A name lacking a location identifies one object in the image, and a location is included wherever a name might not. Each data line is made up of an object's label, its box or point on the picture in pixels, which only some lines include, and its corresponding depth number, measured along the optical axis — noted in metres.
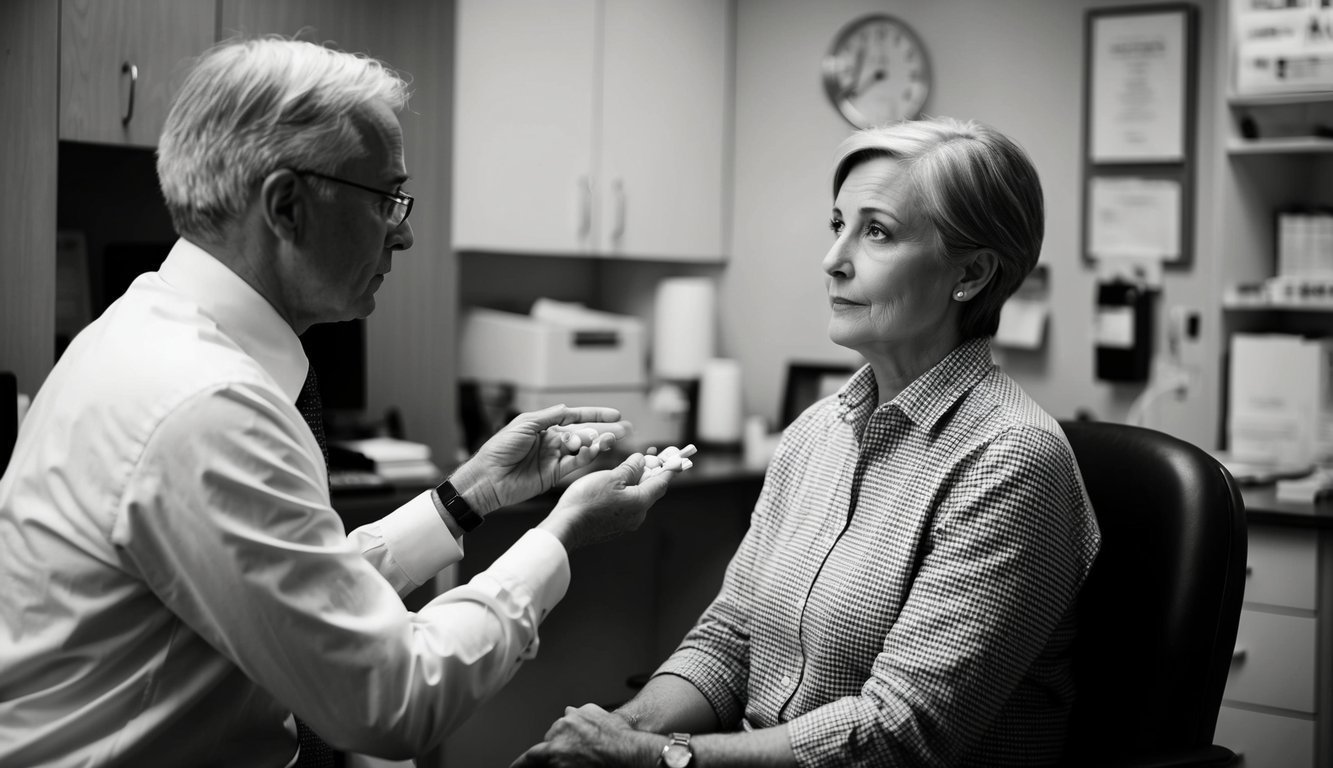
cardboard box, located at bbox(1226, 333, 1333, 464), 3.01
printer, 3.47
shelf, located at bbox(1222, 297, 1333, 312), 2.96
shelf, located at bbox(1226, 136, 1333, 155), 2.93
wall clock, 3.70
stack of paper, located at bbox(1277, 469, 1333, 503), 2.70
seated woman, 1.42
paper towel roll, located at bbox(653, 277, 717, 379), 3.91
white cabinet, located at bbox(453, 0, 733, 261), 3.31
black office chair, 1.51
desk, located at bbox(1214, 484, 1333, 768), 2.57
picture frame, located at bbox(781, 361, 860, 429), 3.86
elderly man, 1.10
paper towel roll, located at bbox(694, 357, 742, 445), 3.87
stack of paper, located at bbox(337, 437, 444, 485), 2.90
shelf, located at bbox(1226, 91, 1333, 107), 2.89
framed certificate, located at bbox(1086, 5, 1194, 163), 3.29
